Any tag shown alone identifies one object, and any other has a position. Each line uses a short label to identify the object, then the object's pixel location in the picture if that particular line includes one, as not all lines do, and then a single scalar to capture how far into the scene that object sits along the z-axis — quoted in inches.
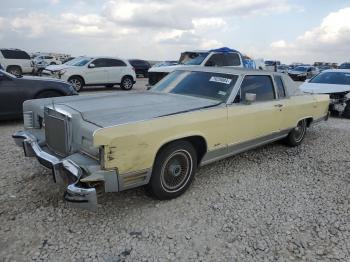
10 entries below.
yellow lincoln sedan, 132.2
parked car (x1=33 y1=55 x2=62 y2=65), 1300.4
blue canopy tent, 538.6
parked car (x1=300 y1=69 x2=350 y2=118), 392.5
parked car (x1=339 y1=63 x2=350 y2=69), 1152.9
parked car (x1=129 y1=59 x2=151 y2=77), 1179.3
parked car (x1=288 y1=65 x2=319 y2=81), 1250.9
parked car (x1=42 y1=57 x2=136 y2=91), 573.0
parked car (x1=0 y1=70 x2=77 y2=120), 297.9
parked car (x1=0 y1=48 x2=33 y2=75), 813.9
